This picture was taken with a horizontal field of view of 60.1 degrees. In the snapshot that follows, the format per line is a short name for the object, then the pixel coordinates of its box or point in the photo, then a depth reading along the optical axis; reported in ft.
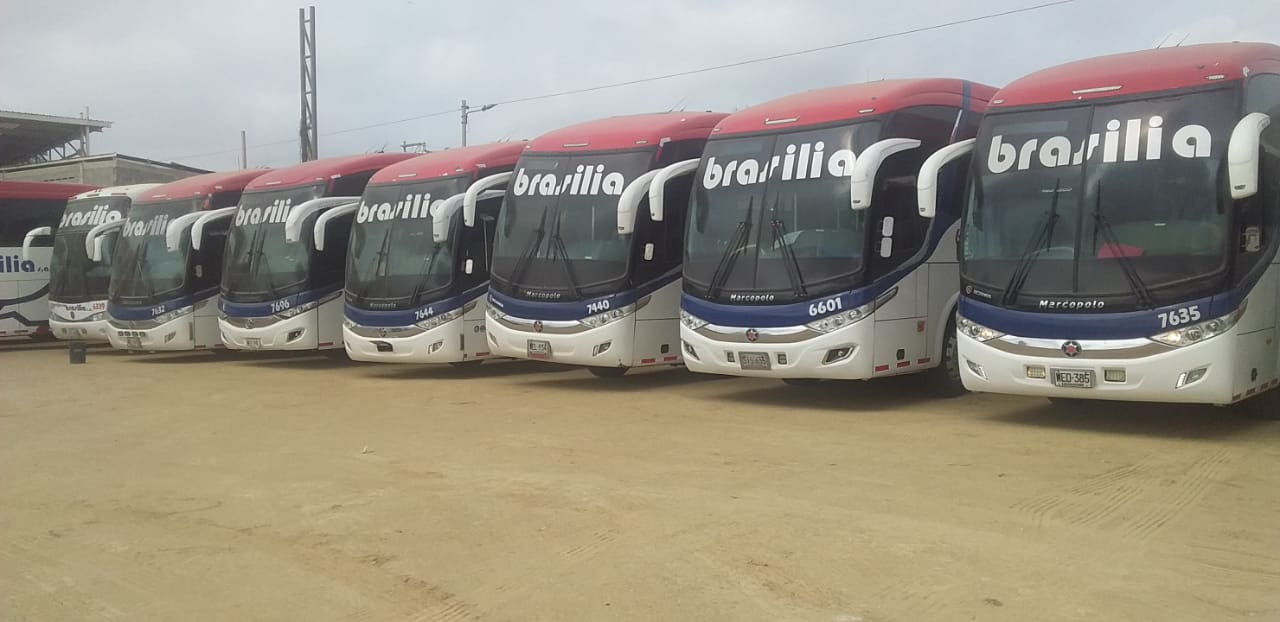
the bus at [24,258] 69.10
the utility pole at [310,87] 92.27
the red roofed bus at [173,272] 57.36
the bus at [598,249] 40.06
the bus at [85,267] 65.10
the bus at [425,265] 46.11
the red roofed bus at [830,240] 33.81
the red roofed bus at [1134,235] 27.30
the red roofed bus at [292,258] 51.83
